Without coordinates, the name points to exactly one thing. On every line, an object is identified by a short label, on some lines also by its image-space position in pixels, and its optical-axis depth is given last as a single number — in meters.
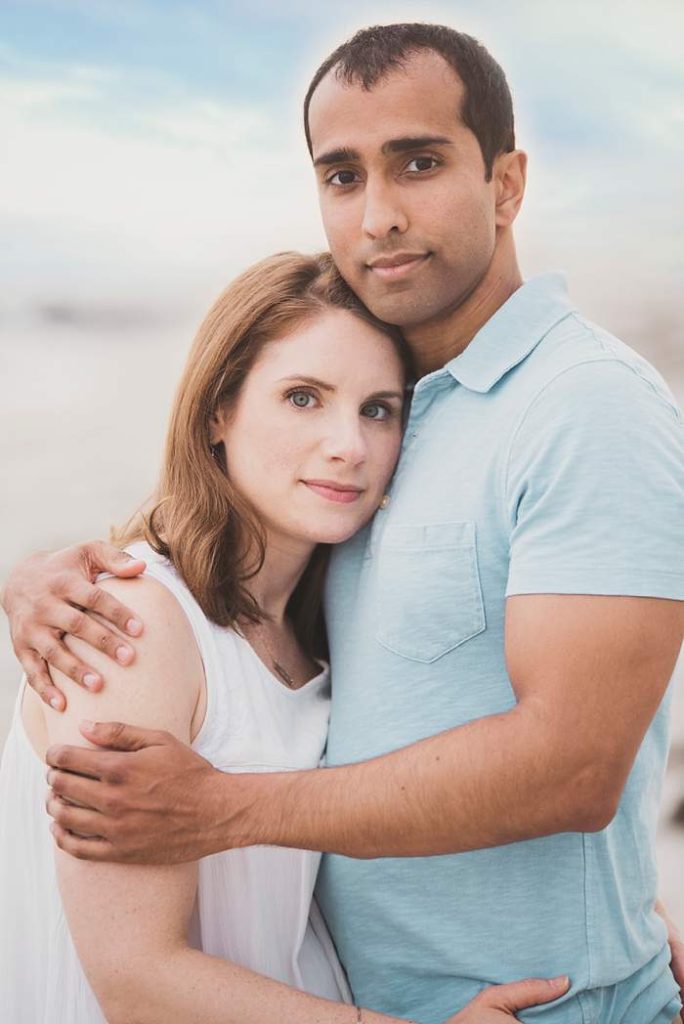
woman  1.69
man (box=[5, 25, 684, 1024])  1.58
